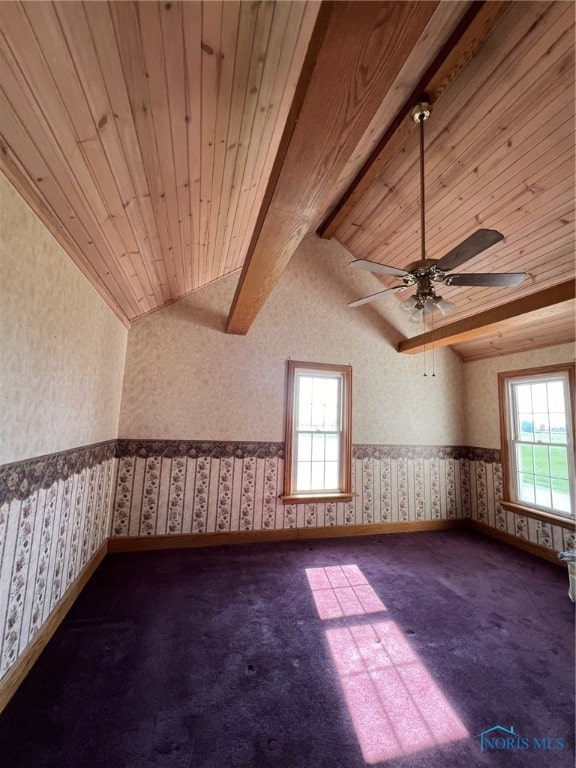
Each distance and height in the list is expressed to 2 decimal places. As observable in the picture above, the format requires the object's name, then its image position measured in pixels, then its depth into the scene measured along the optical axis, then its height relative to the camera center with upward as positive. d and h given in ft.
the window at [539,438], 12.03 -0.20
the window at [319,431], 13.38 -0.26
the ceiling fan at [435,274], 5.92 +3.38
